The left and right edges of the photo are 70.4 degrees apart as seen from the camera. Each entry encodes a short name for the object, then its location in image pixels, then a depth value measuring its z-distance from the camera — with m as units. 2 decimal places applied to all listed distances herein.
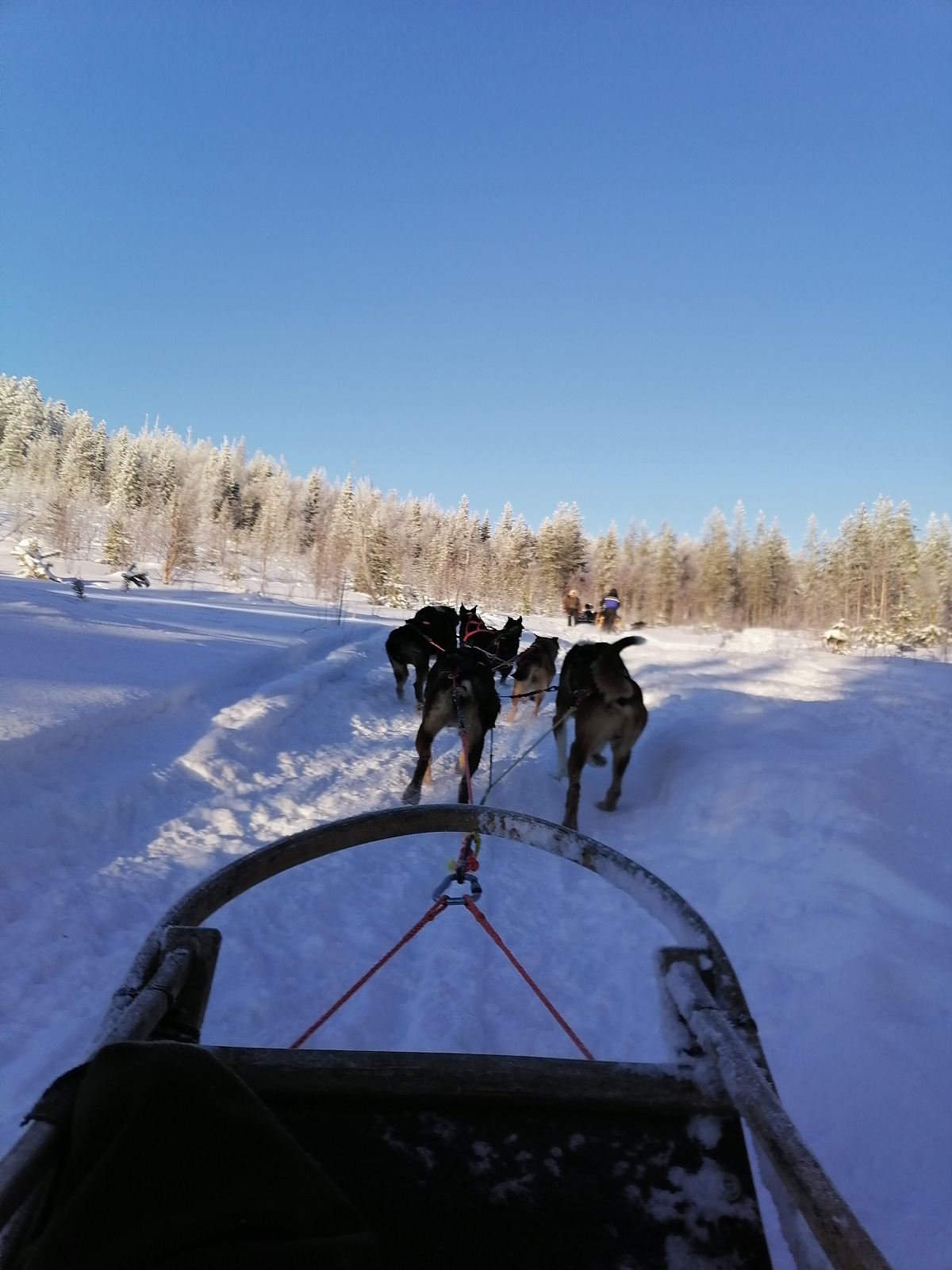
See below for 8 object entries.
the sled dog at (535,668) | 10.42
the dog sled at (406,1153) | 0.73
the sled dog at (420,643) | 9.86
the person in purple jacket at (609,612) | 18.77
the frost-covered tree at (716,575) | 61.50
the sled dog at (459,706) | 5.72
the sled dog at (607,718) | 5.46
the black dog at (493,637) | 11.24
